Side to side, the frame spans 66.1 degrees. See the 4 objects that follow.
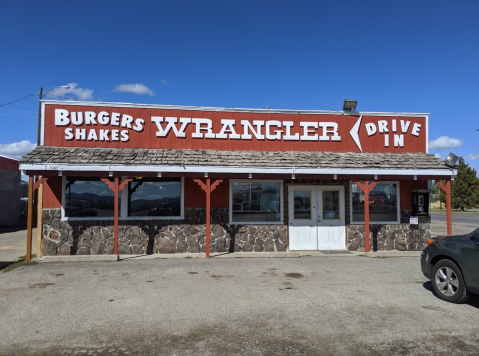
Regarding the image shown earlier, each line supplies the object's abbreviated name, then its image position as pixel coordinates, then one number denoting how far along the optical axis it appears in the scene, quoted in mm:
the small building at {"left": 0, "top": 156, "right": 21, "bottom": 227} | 23062
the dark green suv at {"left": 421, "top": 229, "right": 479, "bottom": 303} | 5973
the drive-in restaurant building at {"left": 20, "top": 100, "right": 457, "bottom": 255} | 11109
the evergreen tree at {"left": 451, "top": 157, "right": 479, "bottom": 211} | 44906
